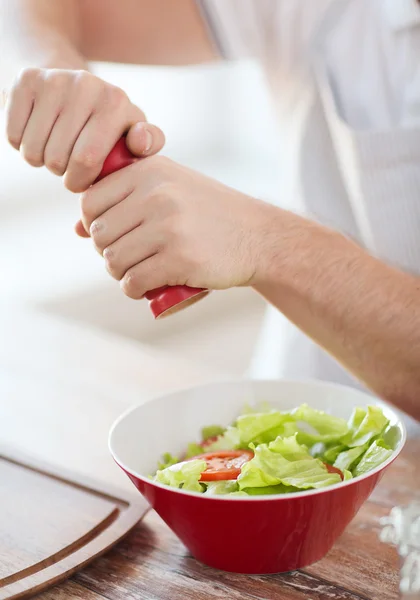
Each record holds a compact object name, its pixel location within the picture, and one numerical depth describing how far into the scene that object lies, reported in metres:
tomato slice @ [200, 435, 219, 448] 1.15
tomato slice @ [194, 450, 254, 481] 1.07
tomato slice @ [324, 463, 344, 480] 1.08
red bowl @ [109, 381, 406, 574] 1.03
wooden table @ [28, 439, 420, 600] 1.05
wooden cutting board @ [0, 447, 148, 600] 1.06
